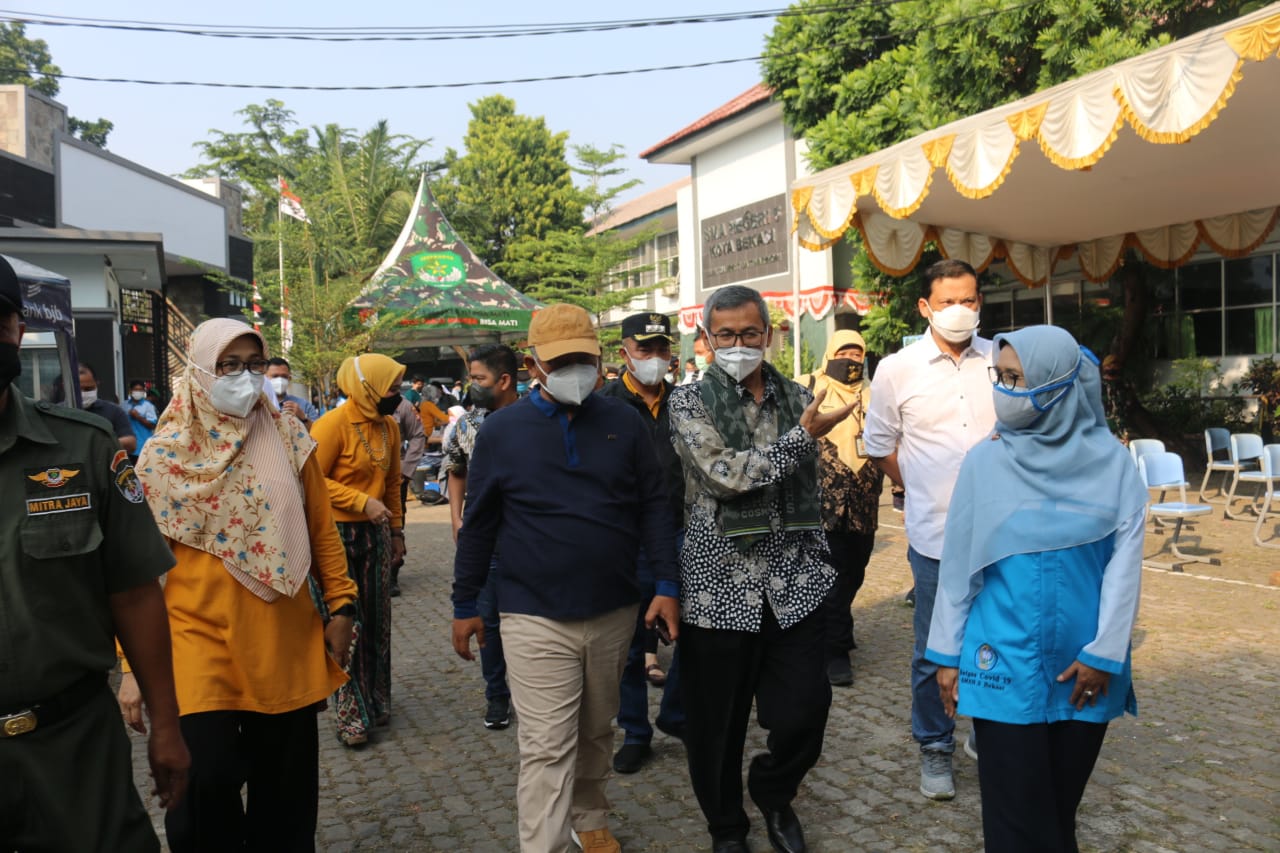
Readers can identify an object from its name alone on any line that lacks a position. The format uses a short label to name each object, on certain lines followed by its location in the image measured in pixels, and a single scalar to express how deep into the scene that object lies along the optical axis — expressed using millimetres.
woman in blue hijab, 2598
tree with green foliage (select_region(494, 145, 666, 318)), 28594
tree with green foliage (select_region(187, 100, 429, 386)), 17422
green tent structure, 19438
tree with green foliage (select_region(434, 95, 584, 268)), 39656
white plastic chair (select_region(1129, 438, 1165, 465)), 9867
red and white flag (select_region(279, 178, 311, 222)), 20641
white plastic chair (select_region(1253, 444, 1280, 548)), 9148
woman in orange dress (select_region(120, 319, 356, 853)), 2896
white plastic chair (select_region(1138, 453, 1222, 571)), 8508
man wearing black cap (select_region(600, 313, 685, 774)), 4484
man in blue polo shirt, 3232
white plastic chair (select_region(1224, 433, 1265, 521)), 10336
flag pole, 17906
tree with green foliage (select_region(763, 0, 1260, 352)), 13203
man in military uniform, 1852
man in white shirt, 3963
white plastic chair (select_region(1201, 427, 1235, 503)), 10820
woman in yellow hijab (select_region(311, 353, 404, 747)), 4965
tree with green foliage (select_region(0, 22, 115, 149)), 50866
